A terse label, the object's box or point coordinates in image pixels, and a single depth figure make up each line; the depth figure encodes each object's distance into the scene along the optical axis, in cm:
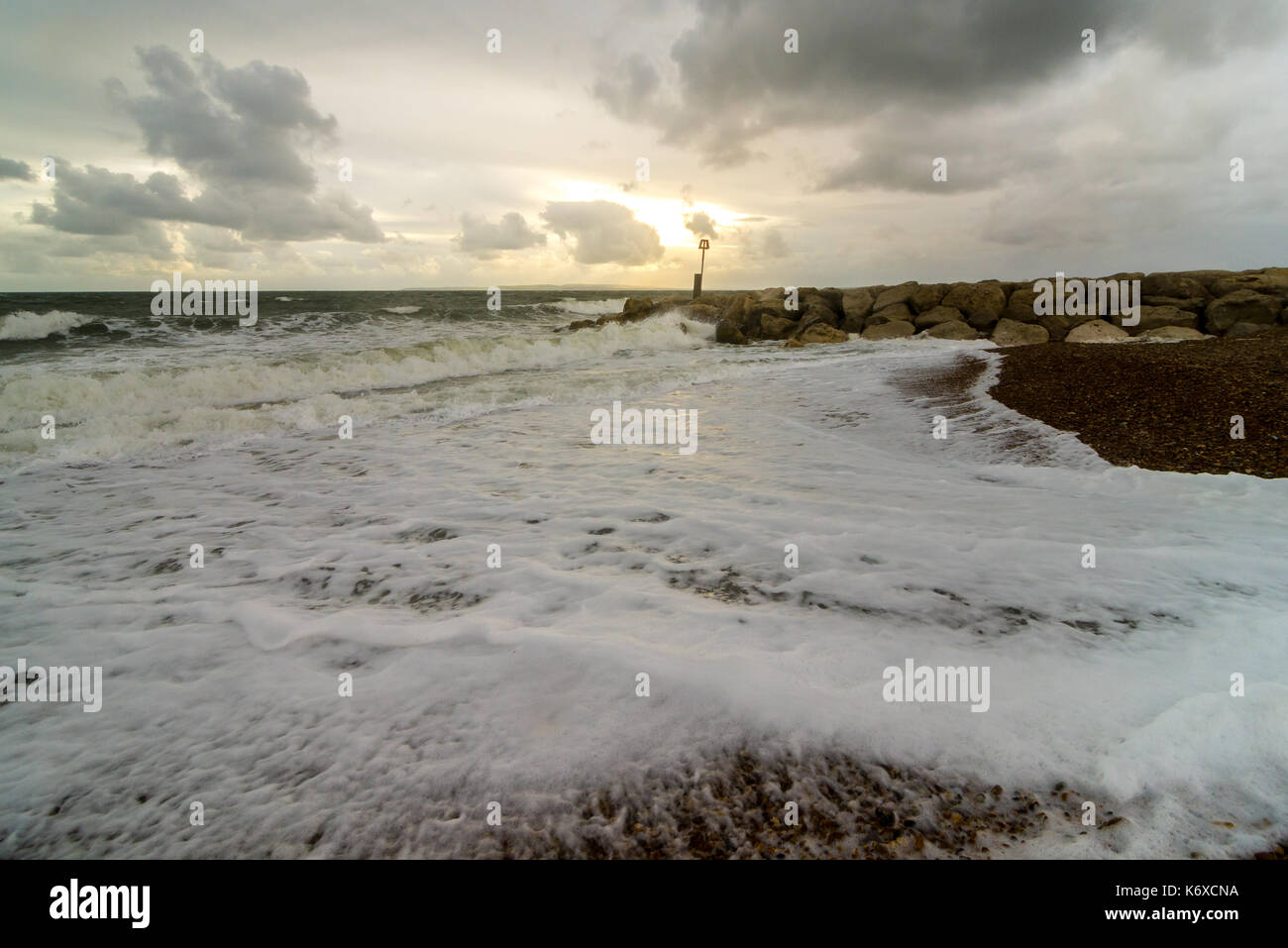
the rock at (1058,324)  2345
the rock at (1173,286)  2330
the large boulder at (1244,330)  2045
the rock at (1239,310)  2098
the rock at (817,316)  2856
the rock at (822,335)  2503
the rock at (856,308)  2817
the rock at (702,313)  3394
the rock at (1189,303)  2259
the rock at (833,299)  2988
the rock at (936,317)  2570
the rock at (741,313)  3100
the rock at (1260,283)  2173
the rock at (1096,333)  2186
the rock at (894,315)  2684
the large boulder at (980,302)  2542
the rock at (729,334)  2893
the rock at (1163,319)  2173
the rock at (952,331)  2453
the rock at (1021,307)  2478
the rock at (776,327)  2947
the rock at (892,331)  2591
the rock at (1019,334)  2309
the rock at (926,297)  2722
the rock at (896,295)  2789
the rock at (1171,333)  2088
